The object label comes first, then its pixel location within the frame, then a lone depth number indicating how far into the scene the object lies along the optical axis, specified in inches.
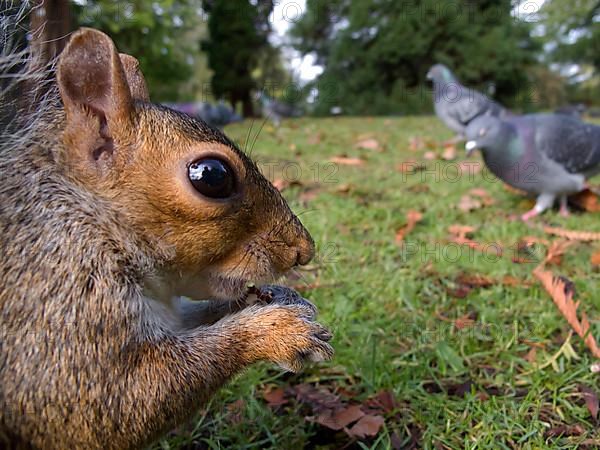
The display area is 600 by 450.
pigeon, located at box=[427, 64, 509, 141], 188.7
